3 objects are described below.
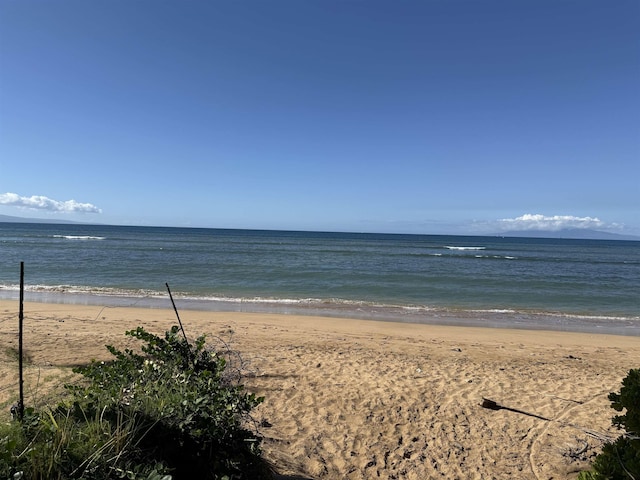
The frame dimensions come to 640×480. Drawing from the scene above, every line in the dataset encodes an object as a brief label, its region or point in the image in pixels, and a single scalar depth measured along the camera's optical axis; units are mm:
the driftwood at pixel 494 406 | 5074
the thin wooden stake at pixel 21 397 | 2279
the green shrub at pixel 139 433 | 1943
